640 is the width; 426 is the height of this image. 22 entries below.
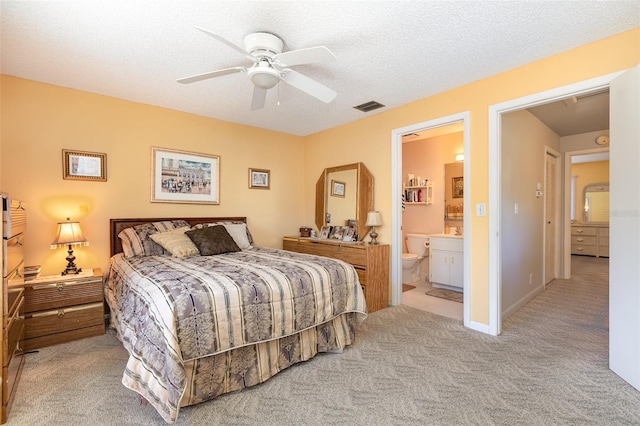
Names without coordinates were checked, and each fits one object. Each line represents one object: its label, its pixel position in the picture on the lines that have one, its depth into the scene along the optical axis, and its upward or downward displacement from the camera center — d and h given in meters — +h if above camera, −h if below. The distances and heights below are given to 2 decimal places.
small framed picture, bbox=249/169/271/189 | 4.48 +0.52
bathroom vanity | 4.25 -0.71
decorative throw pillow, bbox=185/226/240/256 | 3.05 -0.30
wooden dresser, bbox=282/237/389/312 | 3.49 -0.63
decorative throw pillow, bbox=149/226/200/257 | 2.96 -0.31
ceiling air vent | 3.57 +1.33
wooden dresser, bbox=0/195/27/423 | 1.68 -0.56
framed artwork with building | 3.64 +0.46
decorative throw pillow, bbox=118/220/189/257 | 3.02 -0.30
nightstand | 2.50 -0.86
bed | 1.64 -0.68
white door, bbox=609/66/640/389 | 1.93 -0.10
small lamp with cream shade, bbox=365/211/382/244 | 3.79 -0.10
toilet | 4.71 -0.67
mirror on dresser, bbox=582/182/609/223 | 7.18 +0.26
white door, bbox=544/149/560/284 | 4.53 -0.03
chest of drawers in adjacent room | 6.93 -0.62
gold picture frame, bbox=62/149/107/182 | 3.06 +0.50
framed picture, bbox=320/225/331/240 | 4.48 -0.29
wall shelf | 5.11 +0.33
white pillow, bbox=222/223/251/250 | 3.55 -0.26
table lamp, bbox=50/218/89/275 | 2.77 -0.25
